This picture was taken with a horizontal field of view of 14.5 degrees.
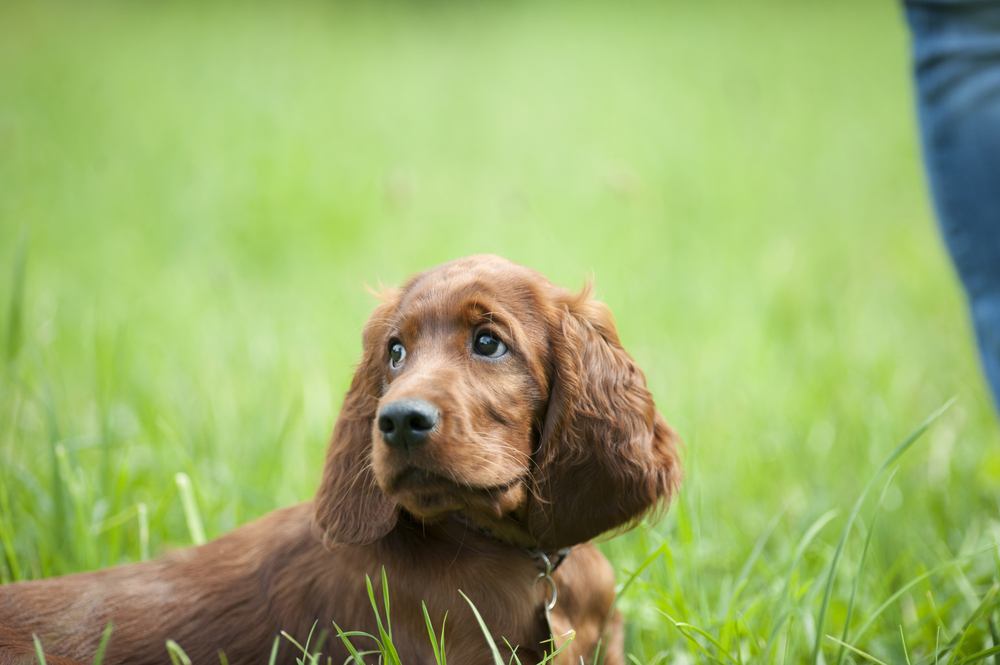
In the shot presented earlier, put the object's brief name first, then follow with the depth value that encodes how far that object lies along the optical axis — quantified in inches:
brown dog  74.7
